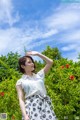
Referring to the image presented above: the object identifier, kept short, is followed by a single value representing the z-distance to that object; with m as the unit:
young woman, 2.24
